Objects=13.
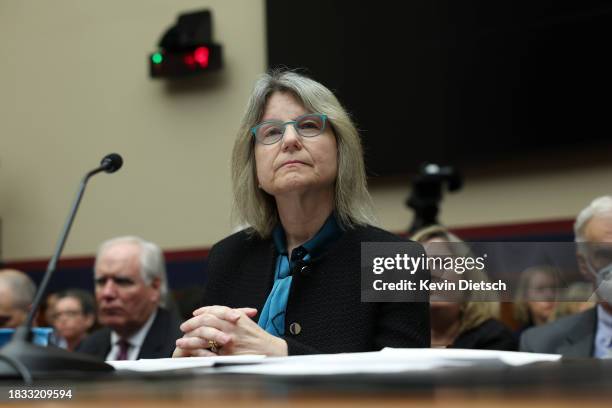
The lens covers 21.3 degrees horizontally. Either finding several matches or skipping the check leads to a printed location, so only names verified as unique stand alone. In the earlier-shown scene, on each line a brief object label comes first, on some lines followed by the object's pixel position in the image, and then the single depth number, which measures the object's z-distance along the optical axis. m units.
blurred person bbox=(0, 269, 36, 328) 3.81
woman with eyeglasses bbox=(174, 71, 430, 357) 2.59
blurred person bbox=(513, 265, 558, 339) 2.57
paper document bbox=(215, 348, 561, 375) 2.00
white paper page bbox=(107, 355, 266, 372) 2.16
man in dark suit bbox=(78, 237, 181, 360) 3.74
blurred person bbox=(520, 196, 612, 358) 3.15
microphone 2.11
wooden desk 1.40
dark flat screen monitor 4.99
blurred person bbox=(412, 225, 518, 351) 3.28
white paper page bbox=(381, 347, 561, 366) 2.10
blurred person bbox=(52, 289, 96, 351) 4.97
